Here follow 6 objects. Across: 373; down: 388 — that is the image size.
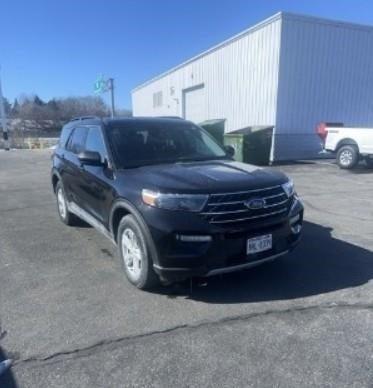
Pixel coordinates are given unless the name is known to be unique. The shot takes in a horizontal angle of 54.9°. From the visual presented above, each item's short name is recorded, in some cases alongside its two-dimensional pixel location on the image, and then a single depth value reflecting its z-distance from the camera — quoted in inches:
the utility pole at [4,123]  1320.1
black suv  128.8
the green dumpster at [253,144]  570.9
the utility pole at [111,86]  1210.0
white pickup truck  490.0
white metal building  620.7
